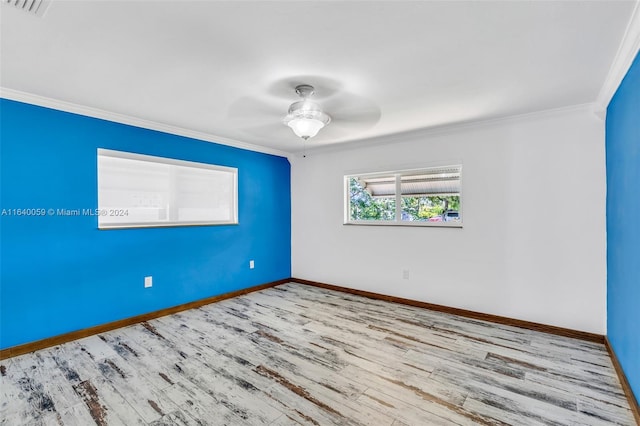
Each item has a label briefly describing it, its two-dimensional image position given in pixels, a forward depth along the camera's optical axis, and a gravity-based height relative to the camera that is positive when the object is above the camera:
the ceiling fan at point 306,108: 2.44 +1.01
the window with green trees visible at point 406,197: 3.80 +0.19
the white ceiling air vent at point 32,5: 1.48 +1.03
